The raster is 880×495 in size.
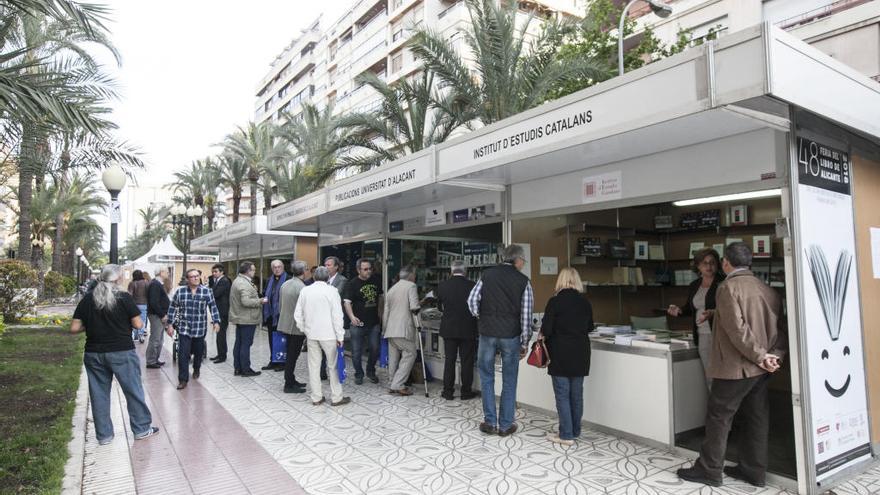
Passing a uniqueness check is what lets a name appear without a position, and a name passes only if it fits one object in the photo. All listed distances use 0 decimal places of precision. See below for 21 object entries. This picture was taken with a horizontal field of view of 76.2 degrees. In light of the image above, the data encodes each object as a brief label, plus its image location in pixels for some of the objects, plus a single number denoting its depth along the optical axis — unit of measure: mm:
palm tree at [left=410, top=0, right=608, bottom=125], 11750
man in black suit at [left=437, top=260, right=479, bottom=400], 6621
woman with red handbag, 4984
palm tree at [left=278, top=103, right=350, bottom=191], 19650
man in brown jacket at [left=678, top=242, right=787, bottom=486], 3926
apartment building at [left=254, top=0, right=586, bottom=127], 33406
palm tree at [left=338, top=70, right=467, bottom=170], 13750
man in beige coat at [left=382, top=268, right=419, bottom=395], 7164
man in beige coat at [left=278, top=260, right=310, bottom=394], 7402
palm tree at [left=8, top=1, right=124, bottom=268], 6637
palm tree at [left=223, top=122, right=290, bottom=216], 24922
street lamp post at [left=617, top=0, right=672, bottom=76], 12955
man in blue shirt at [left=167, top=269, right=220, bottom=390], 7730
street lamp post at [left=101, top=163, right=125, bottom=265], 8391
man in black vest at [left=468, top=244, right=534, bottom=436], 5359
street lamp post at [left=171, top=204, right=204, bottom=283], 21688
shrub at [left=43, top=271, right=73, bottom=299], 25809
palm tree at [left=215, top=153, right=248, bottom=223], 28406
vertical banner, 3957
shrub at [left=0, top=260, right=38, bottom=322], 13781
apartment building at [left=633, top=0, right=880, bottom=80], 15023
